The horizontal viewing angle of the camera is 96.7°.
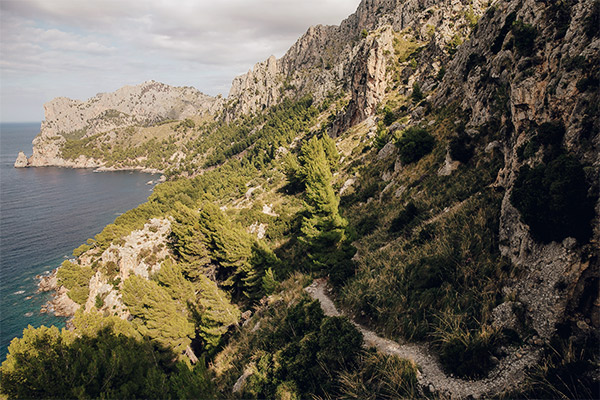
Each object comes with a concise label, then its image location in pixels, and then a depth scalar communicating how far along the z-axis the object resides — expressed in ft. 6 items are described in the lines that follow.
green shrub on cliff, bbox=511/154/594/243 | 20.61
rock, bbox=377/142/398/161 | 131.42
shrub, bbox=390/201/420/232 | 67.10
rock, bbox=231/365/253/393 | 37.82
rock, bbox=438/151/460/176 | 73.31
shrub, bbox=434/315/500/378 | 22.13
